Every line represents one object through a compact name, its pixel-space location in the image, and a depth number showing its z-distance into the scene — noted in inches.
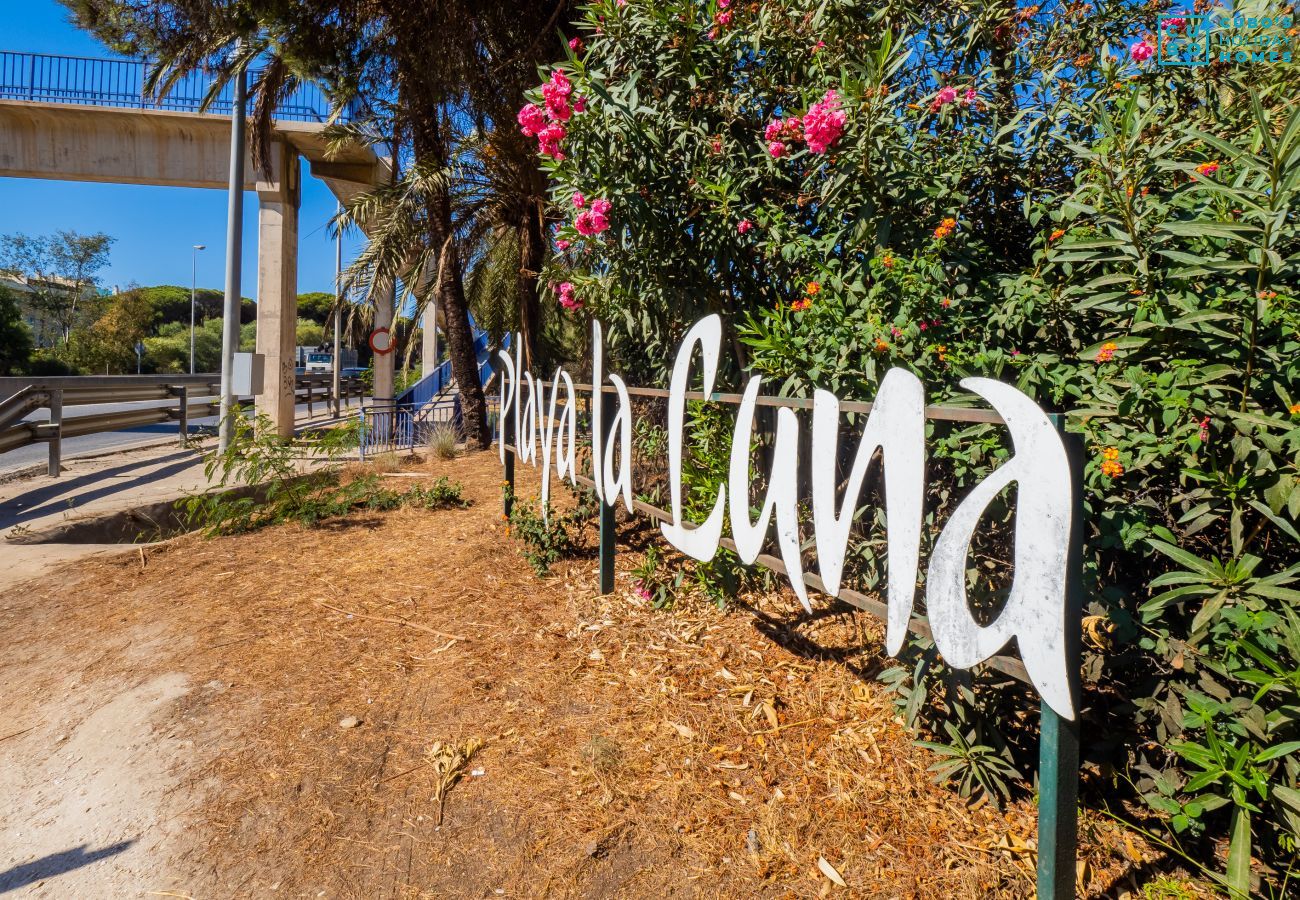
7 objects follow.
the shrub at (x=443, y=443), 407.2
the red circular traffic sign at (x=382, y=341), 551.9
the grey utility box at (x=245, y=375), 415.8
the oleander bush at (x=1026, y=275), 78.7
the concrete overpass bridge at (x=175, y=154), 558.9
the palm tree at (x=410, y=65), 370.9
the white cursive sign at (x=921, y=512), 72.1
